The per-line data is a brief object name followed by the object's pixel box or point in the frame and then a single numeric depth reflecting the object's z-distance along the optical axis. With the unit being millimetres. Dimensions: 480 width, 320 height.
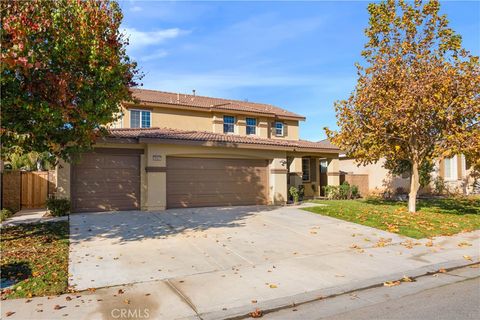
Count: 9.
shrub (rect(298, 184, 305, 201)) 20692
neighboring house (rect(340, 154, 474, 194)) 24344
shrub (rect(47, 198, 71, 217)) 13047
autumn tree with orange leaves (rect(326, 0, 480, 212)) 12969
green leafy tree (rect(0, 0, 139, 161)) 7445
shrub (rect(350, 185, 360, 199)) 22203
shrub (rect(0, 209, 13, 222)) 12377
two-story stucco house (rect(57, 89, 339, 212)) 14445
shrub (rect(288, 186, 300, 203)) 18922
